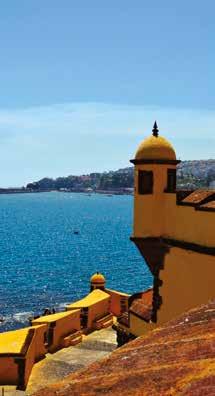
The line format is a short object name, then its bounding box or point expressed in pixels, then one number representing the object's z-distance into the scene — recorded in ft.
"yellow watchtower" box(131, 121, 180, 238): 53.78
